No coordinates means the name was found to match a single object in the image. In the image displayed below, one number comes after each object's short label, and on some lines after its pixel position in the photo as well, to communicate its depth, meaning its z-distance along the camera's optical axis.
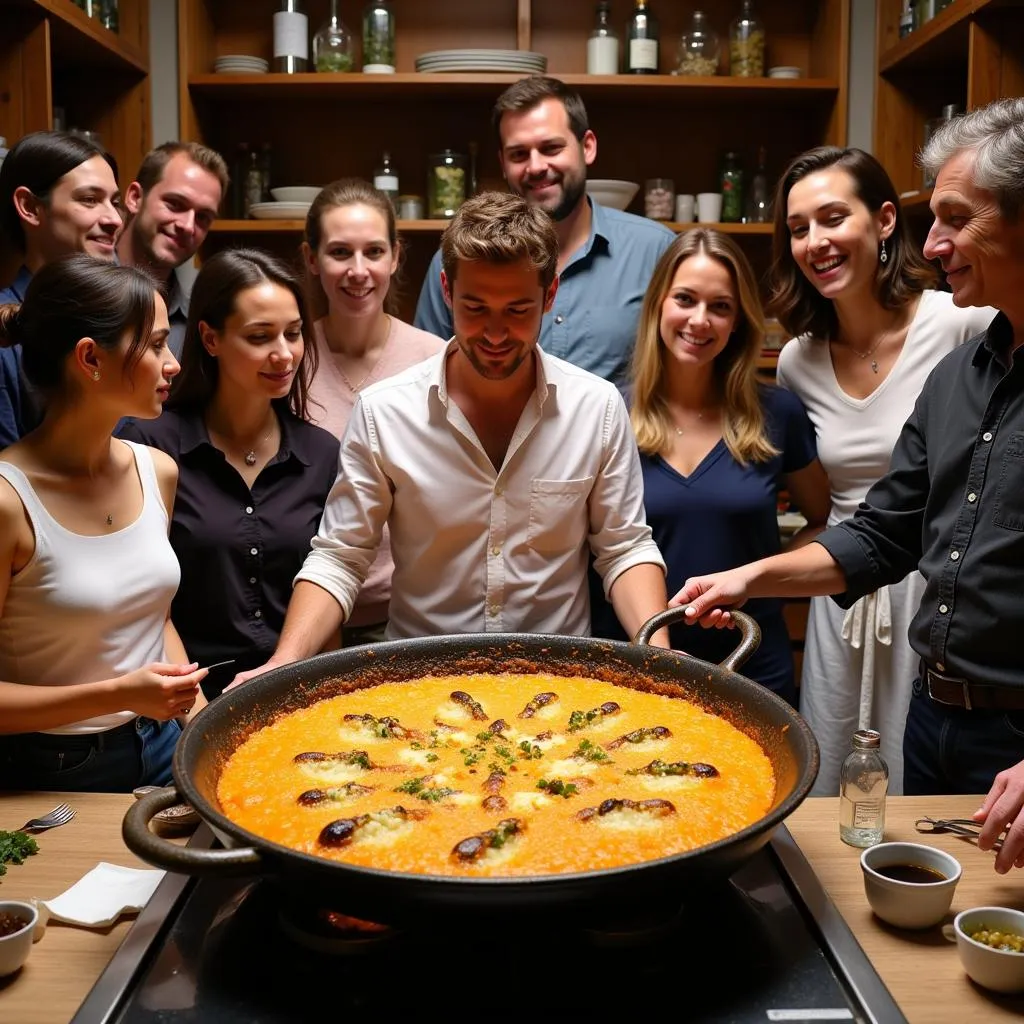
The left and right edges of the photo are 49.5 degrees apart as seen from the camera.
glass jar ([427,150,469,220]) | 4.29
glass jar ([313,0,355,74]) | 4.25
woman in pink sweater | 3.04
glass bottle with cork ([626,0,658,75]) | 4.21
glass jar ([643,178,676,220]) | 4.36
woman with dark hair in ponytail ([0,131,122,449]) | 2.67
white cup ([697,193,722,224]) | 4.36
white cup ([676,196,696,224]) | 4.40
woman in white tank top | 1.91
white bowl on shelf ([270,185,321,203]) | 4.21
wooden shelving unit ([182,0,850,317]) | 4.26
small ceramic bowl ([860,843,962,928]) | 1.31
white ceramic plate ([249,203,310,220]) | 4.20
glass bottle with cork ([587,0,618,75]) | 4.24
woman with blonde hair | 2.68
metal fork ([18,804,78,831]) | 1.61
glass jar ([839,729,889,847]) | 1.53
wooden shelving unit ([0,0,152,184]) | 3.25
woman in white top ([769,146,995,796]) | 2.79
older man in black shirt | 1.76
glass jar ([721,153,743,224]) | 4.40
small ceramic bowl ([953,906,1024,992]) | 1.19
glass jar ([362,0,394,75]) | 4.23
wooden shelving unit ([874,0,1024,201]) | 3.34
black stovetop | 1.16
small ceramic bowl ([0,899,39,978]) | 1.22
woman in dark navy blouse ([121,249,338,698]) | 2.45
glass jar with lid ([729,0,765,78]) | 4.31
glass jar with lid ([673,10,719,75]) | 4.31
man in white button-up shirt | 2.23
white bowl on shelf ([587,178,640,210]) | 4.07
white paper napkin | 1.35
